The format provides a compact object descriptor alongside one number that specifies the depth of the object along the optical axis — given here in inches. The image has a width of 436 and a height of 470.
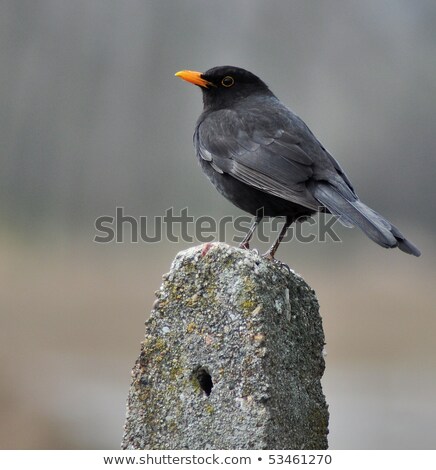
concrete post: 332.5
